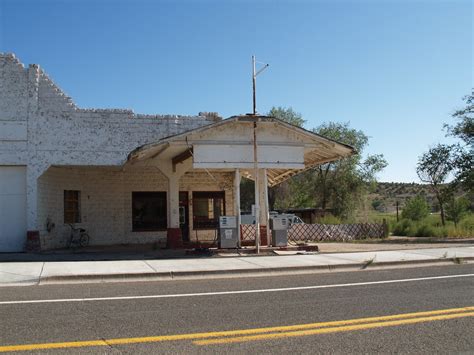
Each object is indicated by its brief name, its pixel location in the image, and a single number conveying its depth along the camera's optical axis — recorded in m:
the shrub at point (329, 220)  32.53
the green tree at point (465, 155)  28.40
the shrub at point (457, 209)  36.81
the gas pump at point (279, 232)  18.27
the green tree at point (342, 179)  42.06
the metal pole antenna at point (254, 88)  18.02
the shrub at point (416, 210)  39.57
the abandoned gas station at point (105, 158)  17.96
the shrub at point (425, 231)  31.33
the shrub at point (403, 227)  34.72
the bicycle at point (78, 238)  22.02
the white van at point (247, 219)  28.29
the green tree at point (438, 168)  30.95
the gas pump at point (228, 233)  17.75
